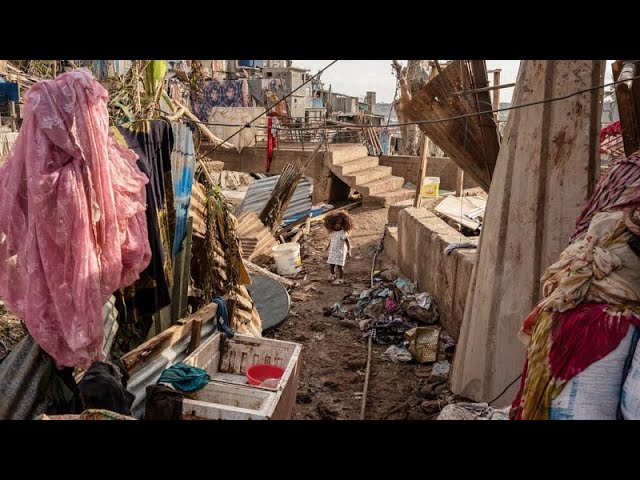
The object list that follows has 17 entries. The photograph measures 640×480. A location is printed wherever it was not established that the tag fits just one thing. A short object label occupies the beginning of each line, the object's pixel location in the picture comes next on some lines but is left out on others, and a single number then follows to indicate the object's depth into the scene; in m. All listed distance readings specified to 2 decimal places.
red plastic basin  4.54
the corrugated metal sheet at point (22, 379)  3.37
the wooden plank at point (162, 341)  3.89
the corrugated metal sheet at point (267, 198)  14.49
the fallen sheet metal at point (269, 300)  7.91
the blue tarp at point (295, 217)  14.60
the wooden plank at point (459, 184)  12.18
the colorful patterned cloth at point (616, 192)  2.64
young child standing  10.27
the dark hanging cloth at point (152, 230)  4.03
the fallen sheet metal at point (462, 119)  5.05
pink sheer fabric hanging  3.07
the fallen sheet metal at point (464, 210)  9.76
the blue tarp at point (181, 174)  4.74
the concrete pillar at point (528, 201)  4.25
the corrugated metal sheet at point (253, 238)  11.49
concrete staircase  15.94
